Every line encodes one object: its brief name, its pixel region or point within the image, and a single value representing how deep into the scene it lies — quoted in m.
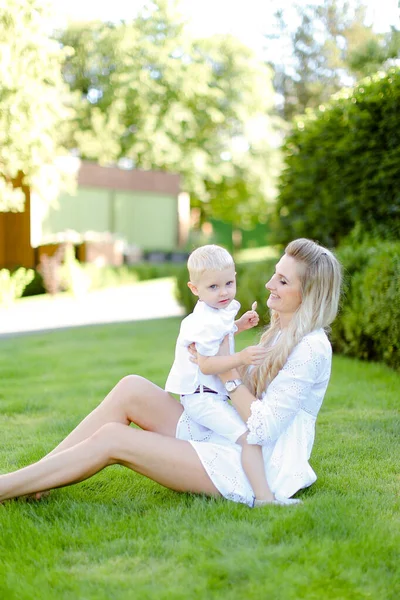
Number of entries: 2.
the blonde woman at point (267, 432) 3.27
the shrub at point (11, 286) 15.34
